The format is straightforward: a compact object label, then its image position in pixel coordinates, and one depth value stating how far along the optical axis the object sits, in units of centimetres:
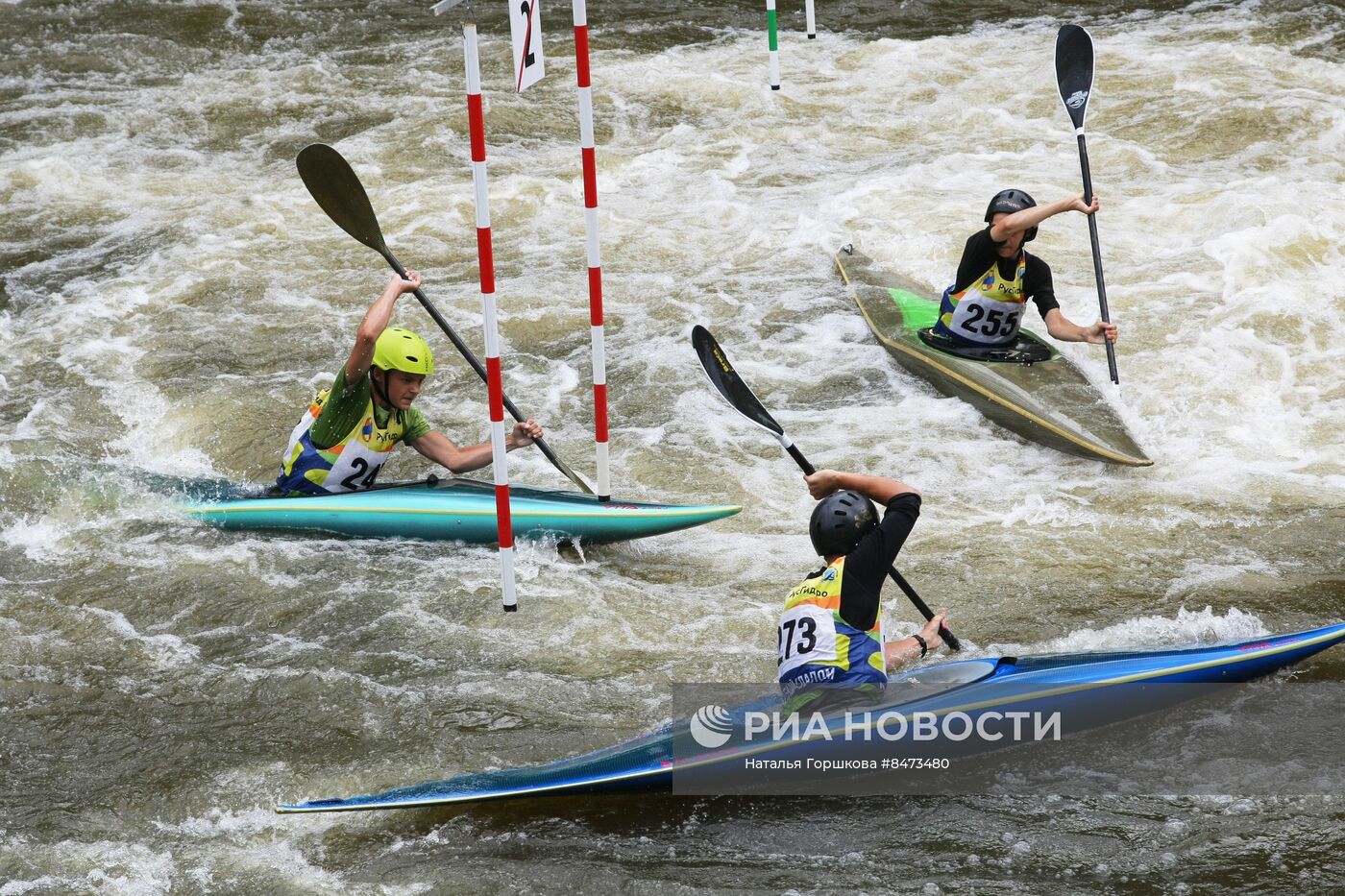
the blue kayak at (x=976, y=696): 653
